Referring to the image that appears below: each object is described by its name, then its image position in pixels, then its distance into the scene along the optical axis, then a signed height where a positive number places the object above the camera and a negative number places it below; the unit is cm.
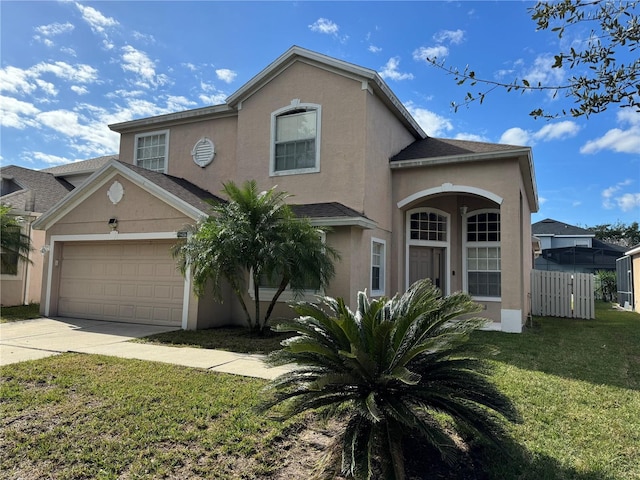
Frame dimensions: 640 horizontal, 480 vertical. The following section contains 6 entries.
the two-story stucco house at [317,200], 1154 +205
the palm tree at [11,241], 1445 +70
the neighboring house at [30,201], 1589 +244
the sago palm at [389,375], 334 -92
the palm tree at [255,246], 938 +46
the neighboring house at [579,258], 3241 +126
